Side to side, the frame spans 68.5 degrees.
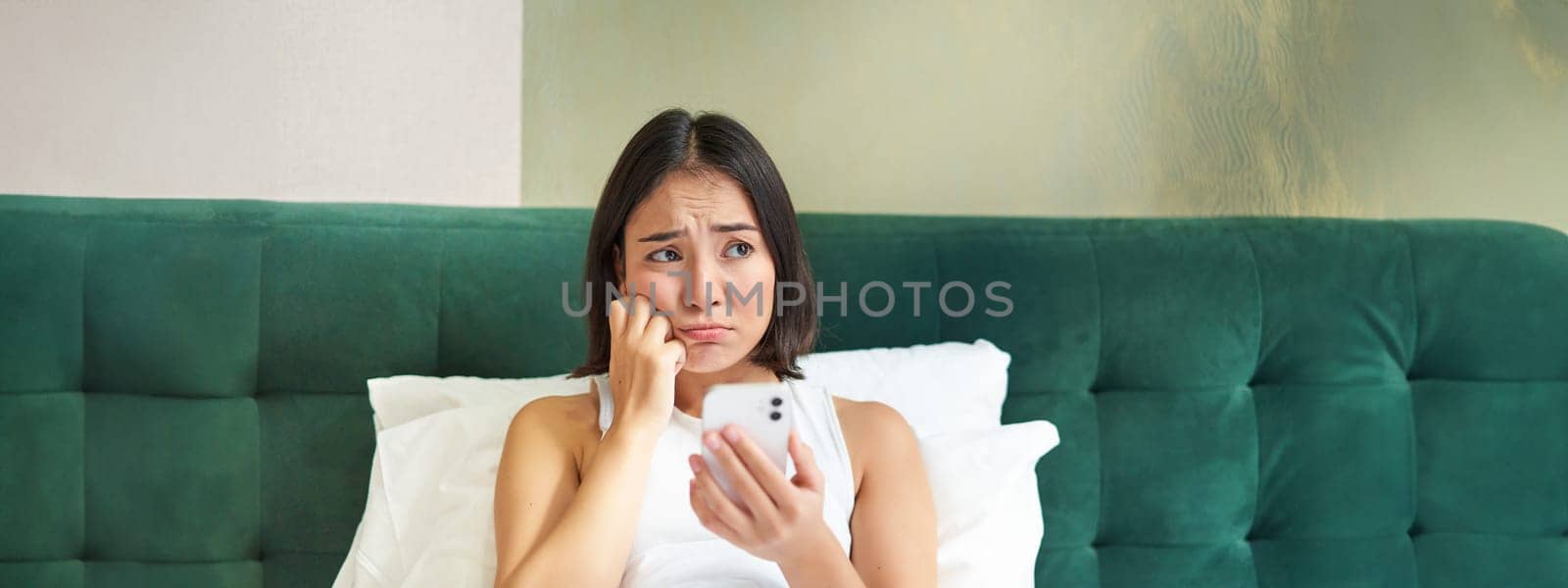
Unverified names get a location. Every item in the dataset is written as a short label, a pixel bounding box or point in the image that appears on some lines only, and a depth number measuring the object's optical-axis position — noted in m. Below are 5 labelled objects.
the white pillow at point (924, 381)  1.55
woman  1.19
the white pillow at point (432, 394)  1.50
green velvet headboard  1.55
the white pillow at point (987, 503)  1.42
